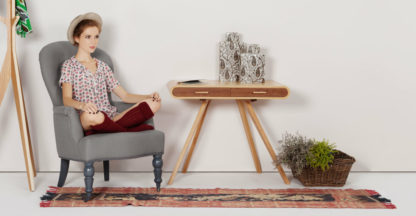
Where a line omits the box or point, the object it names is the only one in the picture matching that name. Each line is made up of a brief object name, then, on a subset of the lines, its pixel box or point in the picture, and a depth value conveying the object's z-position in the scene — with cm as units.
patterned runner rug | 309
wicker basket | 351
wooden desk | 337
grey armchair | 308
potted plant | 349
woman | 333
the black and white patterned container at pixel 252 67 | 354
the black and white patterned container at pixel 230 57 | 366
